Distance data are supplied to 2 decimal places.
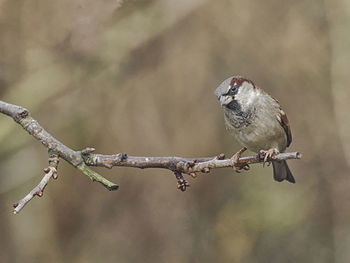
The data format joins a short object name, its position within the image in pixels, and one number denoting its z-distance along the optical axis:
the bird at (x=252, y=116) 7.16
